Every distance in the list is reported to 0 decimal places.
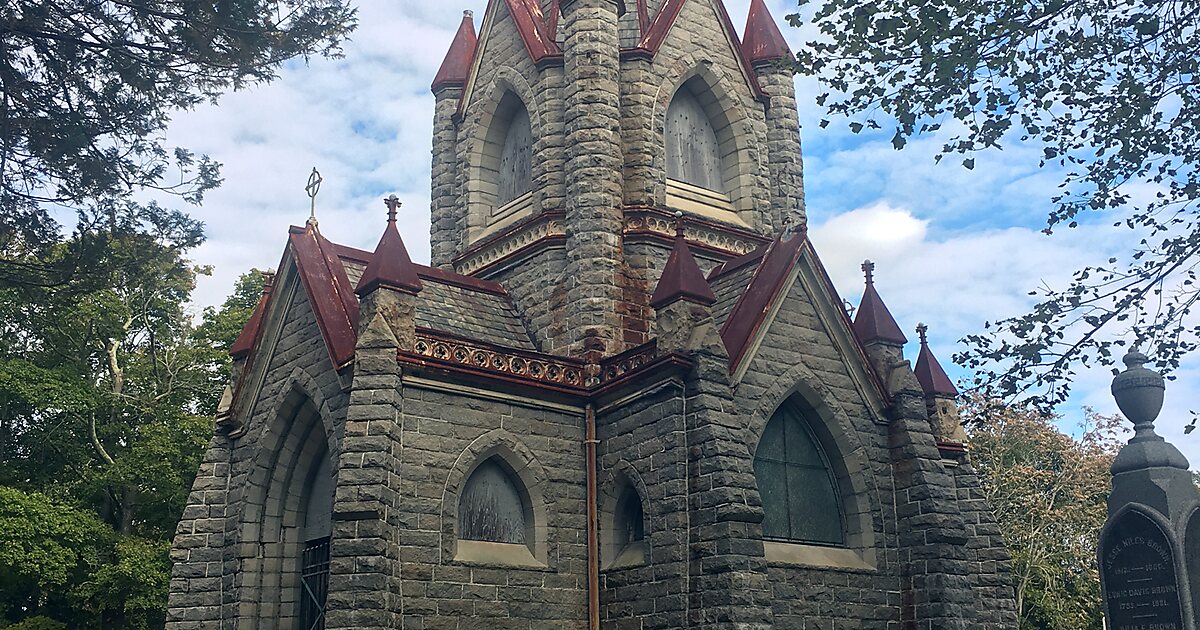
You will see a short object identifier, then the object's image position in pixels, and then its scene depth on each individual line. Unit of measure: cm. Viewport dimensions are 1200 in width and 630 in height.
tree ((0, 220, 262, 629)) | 2561
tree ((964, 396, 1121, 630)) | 2973
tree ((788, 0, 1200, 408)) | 862
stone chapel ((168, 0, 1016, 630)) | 1388
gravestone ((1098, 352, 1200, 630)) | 1123
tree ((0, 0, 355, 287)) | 1105
